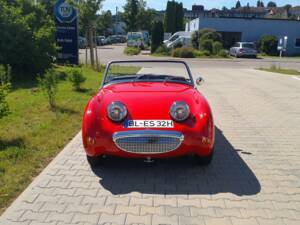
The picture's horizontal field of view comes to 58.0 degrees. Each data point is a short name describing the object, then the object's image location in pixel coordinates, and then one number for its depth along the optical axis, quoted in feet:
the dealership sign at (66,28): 38.21
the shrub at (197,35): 88.42
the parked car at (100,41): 129.87
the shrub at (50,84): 18.17
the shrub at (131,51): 83.35
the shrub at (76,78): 24.55
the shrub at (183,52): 76.49
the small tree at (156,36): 86.68
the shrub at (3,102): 12.58
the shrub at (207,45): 83.15
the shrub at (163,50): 81.42
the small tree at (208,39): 83.35
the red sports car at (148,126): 10.05
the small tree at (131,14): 128.73
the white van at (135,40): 105.17
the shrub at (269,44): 90.01
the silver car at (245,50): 81.11
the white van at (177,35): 98.19
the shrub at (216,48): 82.03
